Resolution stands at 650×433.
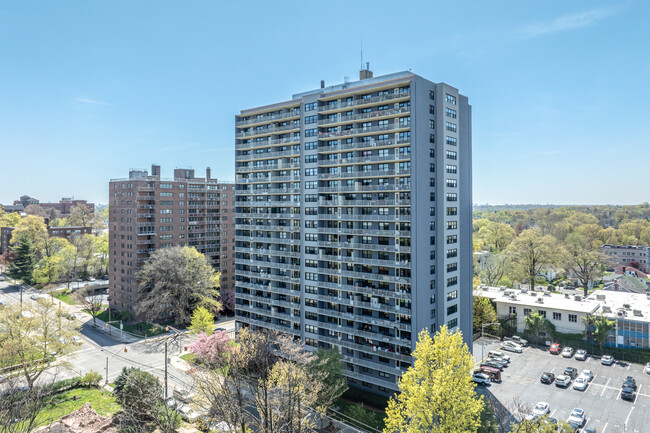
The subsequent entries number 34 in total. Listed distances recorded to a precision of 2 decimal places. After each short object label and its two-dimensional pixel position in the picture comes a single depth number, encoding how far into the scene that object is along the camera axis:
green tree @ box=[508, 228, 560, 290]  91.25
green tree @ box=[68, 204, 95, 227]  170.88
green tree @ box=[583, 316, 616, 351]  63.19
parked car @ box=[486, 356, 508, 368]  58.99
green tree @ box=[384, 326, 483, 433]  31.66
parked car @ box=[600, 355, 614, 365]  59.82
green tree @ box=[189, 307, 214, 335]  67.19
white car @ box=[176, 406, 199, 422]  43.28
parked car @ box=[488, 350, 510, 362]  60.64
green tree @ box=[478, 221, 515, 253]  127.56
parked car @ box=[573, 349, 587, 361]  61.96
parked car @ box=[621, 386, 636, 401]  48.06
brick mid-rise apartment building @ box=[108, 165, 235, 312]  84.88
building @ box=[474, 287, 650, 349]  63.09
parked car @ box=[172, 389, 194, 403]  47.67
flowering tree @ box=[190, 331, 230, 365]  54.66
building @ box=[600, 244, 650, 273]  135.62
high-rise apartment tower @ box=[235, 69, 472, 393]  47.53
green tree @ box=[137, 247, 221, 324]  75.50
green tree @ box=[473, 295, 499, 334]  71.38
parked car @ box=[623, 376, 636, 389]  50.86
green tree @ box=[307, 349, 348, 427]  43.00
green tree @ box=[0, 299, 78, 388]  48.19
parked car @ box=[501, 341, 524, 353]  65.69
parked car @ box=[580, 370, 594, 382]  53.88
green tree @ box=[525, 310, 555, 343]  68.89
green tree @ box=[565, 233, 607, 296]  91.19
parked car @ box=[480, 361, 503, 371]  57.42
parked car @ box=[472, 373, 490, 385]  52.22
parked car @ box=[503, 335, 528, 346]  69.06
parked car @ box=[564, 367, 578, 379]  55.30
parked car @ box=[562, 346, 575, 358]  63.09
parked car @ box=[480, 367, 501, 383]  54.06
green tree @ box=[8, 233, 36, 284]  107.25
